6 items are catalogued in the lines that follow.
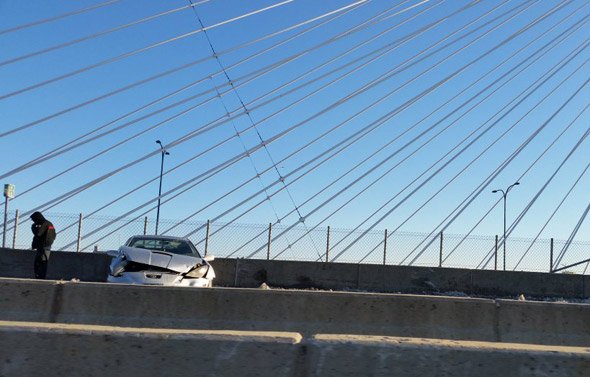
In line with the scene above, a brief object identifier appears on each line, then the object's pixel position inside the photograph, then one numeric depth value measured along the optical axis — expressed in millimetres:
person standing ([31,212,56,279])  12992
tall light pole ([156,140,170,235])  15328
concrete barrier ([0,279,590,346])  8141
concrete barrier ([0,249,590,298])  15789
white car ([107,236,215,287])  9703
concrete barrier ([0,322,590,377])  3488
